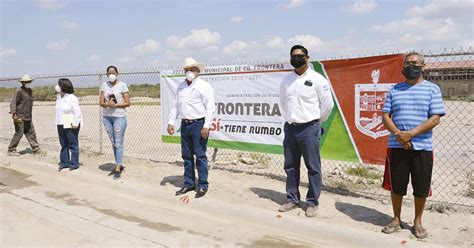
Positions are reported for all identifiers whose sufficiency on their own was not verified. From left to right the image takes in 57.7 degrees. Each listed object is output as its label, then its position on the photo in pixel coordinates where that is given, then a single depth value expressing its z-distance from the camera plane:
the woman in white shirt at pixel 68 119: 8.23
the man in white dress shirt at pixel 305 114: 5.21
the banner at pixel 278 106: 5.81
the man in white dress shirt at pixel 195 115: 6.29
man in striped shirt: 4.34
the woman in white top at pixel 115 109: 7.59
